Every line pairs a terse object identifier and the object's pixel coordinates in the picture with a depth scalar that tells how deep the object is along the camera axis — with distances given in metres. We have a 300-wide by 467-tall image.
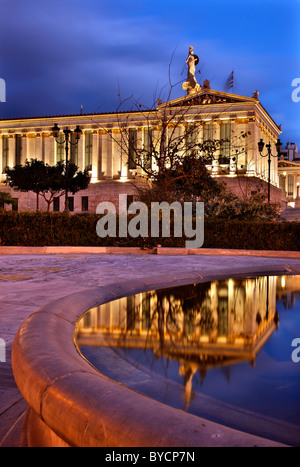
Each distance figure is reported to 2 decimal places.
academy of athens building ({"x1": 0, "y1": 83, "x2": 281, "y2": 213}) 55.19
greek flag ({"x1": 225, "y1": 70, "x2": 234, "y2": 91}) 56.15
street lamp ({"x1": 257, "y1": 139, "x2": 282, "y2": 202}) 28.12
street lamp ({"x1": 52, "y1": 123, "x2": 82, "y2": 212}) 25.28
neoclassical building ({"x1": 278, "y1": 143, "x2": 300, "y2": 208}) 76.75
